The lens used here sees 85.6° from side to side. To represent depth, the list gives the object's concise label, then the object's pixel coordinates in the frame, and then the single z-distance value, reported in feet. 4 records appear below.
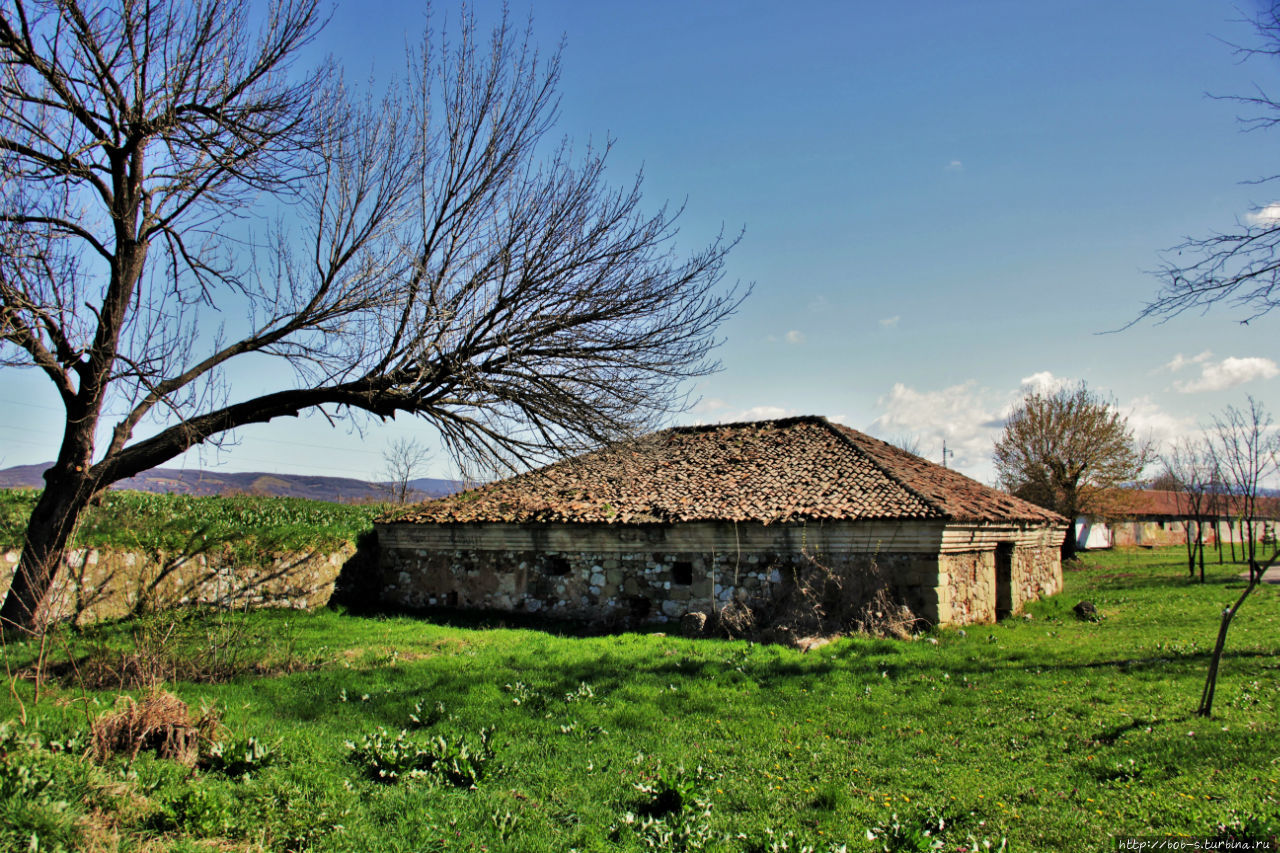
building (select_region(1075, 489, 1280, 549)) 136.67
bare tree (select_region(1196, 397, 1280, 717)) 21.29
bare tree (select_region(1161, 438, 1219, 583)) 75.85
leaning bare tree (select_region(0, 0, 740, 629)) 28.25
